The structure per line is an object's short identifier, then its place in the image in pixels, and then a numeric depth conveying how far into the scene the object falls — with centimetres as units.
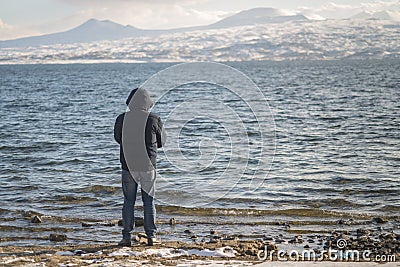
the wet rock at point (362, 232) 1161
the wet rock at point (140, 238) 1088
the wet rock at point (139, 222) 1265
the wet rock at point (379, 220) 1289
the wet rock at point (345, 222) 1289
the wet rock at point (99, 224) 1288
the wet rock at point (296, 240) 1096
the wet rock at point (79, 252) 994
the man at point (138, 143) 1021
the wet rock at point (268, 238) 1127
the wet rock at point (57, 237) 1154
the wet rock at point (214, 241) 1090
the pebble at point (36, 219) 1329
